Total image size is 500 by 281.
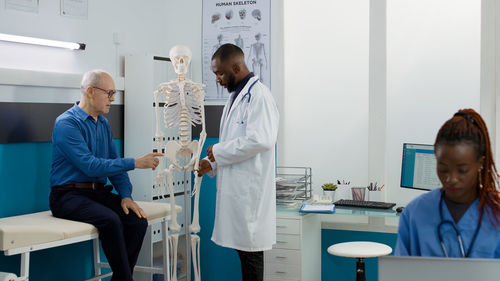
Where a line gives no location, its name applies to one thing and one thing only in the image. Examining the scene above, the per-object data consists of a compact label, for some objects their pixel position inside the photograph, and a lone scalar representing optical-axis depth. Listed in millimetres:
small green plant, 3518
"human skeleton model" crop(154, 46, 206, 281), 2961
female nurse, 1271
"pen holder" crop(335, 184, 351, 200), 3500
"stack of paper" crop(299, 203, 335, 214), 3150
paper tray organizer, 3494
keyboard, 3238
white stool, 2932
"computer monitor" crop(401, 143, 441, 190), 3123
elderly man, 2643
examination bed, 2297
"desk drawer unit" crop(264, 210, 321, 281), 3188
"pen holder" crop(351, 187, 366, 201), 3443
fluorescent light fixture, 2829
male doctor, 2604
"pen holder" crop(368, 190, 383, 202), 3431
